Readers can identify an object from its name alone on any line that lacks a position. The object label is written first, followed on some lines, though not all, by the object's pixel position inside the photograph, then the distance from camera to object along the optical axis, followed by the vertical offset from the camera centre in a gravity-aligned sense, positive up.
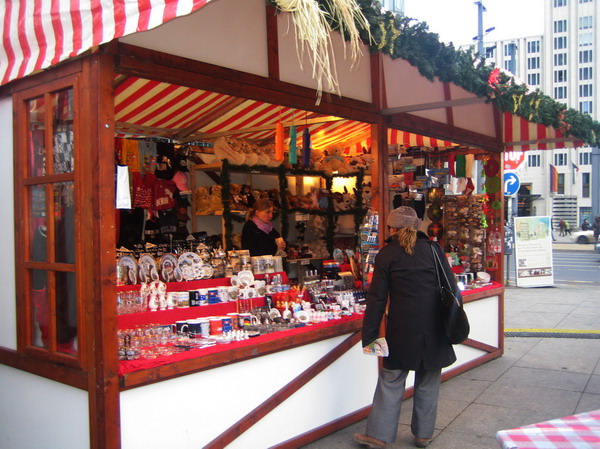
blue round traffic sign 13.55 +0.53
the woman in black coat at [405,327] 4.41 -0.90
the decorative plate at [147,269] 4.72 -0.44
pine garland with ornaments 4.37 +1.22
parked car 36.38 -2.05
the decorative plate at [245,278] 5.08 -0.57
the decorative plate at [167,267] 4.83 -0.44
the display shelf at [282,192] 7.99 +0.29
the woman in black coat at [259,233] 6.97 -0.25
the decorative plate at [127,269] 4.60 -0.43
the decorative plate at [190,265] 4.92 -0.44
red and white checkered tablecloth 2.09 -0.86
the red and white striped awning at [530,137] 8.00 +0.96
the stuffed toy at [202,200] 8.25 +0.18
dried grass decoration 3.11 +1.06
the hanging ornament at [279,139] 6.11 +0.76
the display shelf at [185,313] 4.08 -0.76
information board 13.98 -1.10
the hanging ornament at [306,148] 6.64 +0.71
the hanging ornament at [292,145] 6.07 +0.69
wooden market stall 3.27 -0.39
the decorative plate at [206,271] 5.00 -0.50
